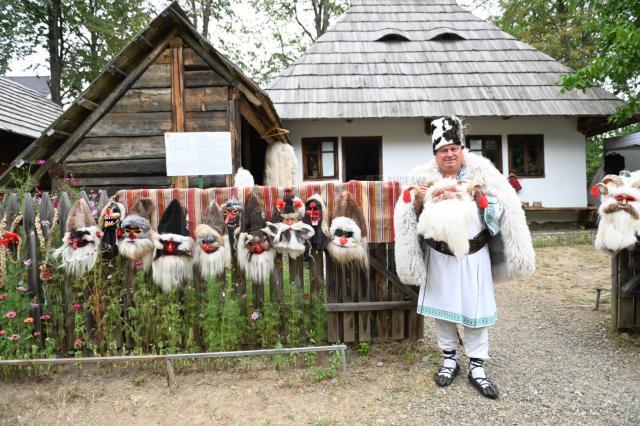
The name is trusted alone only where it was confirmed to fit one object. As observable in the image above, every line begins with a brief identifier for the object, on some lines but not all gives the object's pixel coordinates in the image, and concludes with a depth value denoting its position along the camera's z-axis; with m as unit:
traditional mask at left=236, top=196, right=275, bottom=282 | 3.11
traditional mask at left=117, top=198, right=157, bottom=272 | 3.06
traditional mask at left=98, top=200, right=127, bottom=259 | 3.12
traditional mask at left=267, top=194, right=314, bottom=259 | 3.10
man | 2.63
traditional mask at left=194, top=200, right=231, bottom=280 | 3.07
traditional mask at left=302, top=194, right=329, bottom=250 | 3.14
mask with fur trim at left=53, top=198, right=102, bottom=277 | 3.06
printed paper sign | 4.32
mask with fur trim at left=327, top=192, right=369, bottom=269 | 3.14
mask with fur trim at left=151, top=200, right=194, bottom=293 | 3.06
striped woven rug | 3.27
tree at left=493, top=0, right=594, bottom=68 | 14.75
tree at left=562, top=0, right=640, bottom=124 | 6.25
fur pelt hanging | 6.80
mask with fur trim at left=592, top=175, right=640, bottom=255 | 3.34
